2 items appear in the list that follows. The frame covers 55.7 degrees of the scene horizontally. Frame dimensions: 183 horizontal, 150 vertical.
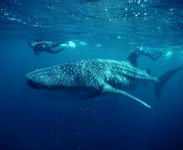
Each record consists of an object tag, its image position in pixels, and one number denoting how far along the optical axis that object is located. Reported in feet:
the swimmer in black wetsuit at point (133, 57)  32.06
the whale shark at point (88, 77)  15.96
